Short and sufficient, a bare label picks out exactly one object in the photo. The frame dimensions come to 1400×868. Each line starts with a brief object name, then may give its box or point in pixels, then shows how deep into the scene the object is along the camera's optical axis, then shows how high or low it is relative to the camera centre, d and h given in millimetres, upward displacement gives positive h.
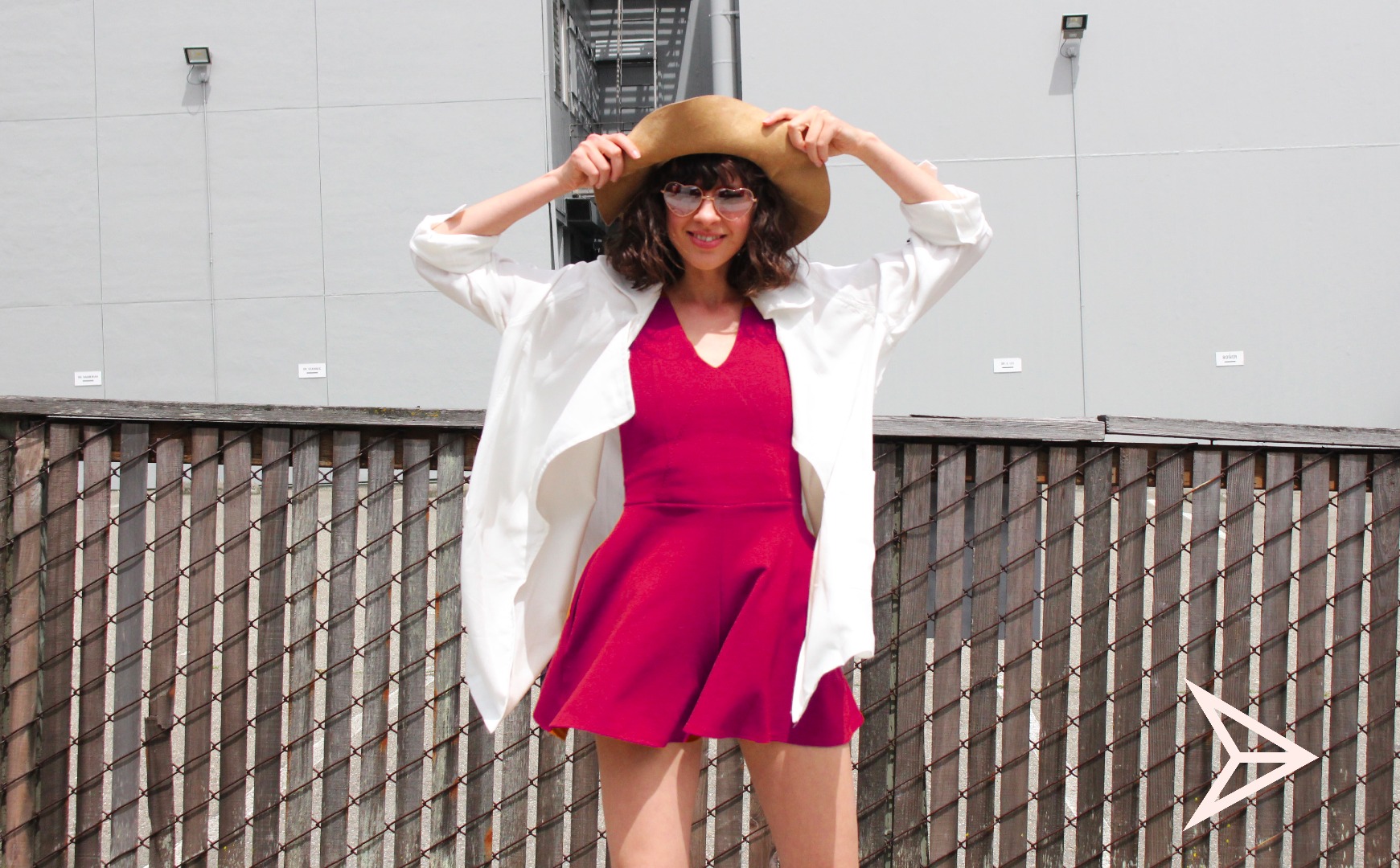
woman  1546 -43
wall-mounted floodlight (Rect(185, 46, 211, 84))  8828 +3563
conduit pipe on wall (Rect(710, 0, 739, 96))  8781 +3576
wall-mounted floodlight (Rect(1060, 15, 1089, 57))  8086 +3293
